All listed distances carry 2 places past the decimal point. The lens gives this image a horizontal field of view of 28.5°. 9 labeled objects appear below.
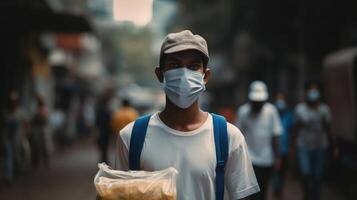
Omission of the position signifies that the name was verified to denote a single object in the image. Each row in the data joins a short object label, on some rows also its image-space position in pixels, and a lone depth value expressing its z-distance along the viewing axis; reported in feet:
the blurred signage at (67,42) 110.83
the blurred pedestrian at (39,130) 55.57
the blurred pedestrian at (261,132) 26.55
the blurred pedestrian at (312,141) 31.83
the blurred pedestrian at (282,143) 37.42
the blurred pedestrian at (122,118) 42.50
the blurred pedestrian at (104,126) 45.73
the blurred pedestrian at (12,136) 44.95
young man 10.50
